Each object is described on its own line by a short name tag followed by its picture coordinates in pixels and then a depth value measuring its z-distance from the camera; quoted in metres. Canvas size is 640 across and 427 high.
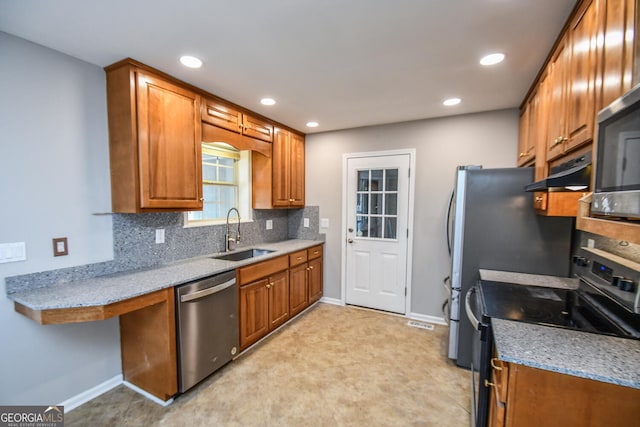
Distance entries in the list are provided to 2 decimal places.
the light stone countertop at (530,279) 1.87
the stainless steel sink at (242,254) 2.89
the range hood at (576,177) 1.24
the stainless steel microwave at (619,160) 0.78
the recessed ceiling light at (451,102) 2.59
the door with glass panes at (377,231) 3.37
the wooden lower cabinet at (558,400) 0.91
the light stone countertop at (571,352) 0.92
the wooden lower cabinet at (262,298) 2.50
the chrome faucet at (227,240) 3.01
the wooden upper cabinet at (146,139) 1.91
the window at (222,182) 2.93
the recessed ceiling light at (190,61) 1.85
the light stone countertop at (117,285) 1.52
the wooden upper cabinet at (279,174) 3.31
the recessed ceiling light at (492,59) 1.82
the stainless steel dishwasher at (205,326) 1.94
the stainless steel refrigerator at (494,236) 2.06
